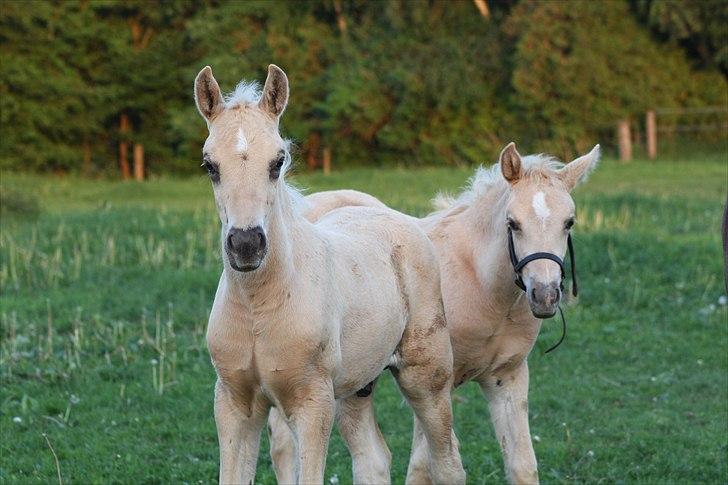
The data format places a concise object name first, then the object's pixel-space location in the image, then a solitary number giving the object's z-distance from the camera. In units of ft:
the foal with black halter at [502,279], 19.06
